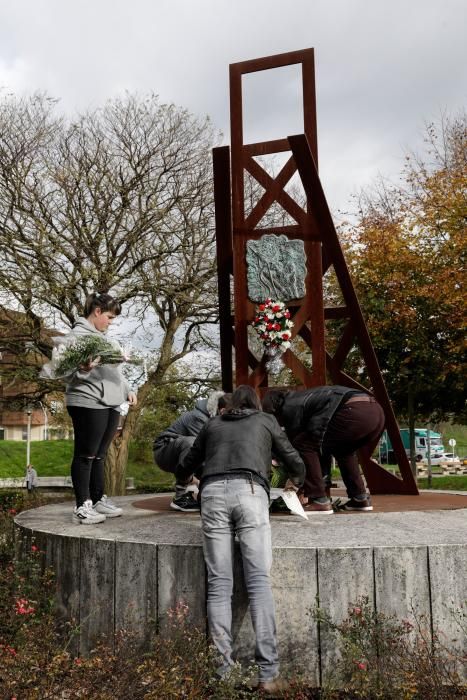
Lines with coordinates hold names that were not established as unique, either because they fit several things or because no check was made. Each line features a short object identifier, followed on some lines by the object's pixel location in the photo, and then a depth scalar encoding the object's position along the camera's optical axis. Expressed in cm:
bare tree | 1680
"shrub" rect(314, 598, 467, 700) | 392
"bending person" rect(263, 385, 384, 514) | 589
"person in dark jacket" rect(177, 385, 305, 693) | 416
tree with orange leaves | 2000
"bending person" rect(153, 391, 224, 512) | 674
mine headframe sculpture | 800
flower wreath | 801
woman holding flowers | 568
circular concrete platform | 449
